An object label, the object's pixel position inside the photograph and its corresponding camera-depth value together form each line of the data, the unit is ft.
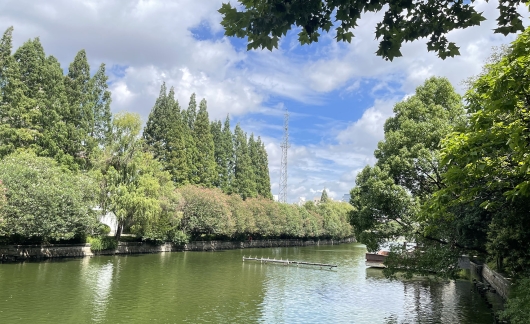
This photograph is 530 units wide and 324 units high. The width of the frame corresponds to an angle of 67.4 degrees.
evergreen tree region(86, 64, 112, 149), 109.29
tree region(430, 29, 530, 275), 16.51
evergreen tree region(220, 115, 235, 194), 154.46
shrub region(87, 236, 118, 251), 87.04
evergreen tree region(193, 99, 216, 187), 139.13
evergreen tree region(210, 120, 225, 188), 152.25
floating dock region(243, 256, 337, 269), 86.28
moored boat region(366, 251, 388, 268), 88.89
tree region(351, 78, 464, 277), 41.68
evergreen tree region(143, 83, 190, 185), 130.93
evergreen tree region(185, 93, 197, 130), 151.43
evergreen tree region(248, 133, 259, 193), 176.06
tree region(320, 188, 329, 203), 298.31
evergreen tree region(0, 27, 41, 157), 86.38
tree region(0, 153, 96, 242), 65.72
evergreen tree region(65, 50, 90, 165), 98.94
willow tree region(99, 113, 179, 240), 90.99
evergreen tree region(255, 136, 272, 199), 176.65
